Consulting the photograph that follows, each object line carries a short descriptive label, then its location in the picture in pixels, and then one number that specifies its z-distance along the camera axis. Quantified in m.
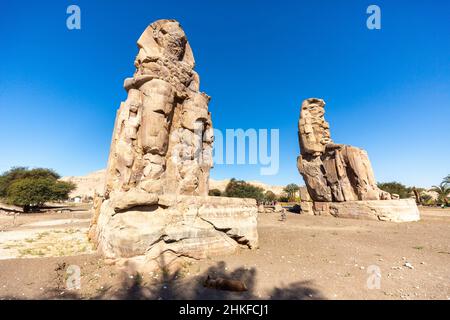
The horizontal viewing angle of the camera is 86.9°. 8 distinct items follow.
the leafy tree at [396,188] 41.75
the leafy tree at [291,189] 54.12
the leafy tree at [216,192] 43.20
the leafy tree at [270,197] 54.75
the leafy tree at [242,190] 42.00
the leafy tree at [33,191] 26.94
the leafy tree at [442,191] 35.28
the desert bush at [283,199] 54.43
